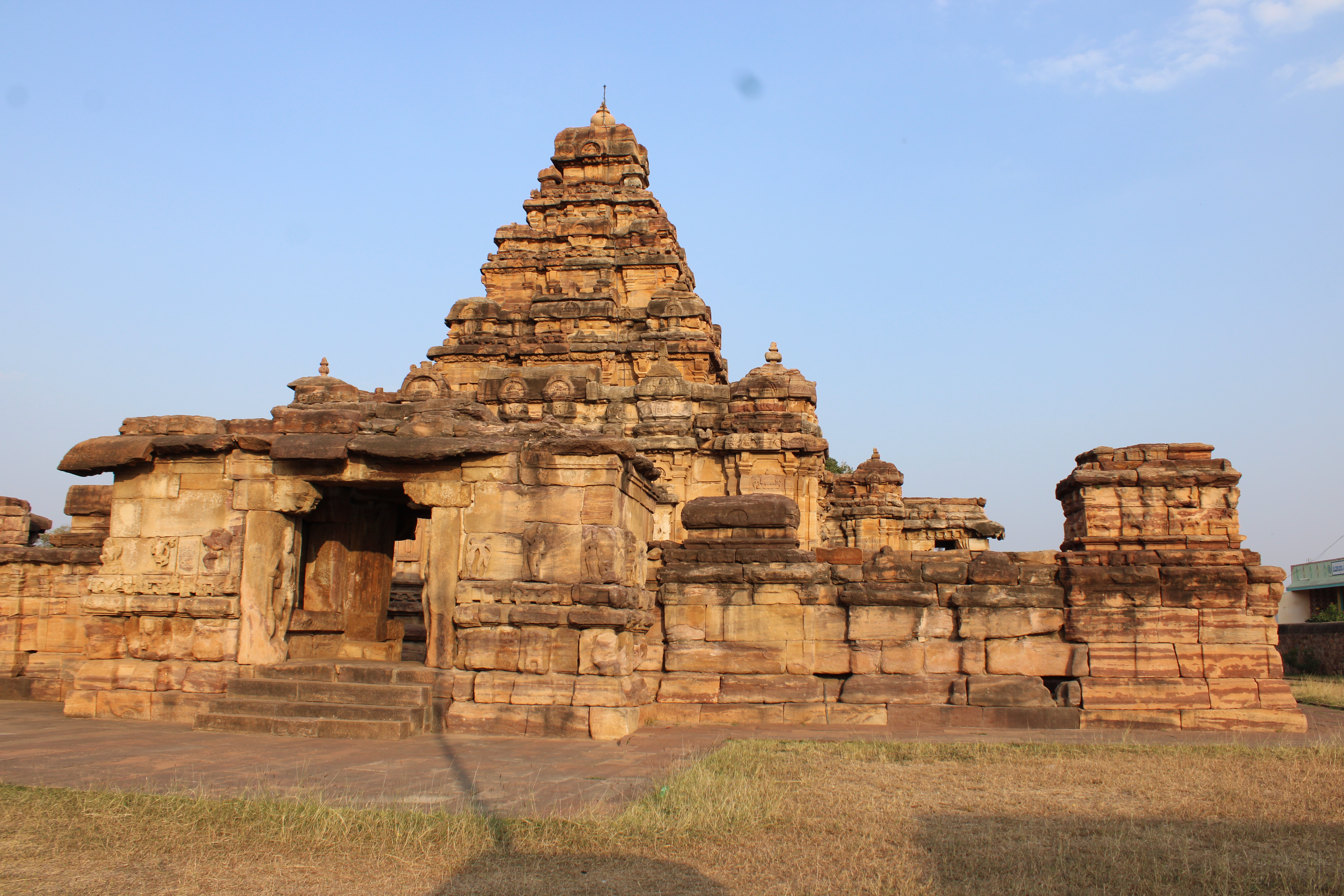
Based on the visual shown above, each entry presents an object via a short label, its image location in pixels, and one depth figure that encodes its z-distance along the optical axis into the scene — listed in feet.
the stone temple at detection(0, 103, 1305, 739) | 29.55
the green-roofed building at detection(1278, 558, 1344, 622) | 121.80
